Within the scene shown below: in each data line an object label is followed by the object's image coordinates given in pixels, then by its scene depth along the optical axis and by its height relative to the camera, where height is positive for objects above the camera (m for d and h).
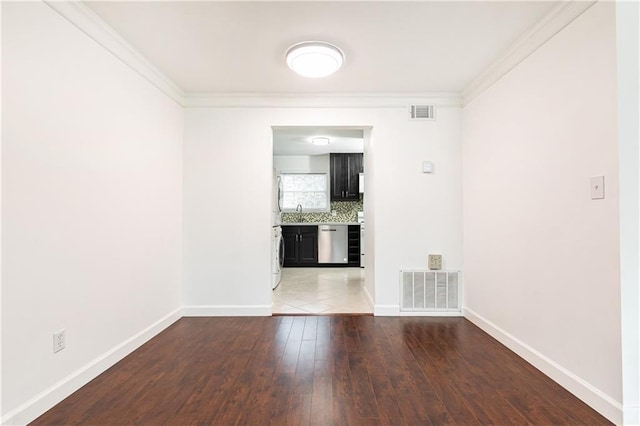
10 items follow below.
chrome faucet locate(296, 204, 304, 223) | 6.87 +0.13
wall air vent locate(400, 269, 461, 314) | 3.29 -0.83
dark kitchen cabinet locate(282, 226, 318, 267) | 6.39 -0.58
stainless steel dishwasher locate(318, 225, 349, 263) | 6.38 -0.61
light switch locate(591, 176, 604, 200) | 1.65 +0.15
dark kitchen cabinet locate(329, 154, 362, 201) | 6.61 +0.88
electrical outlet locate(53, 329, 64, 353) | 1.74 -0.73
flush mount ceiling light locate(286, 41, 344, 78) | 2.30 +1.24
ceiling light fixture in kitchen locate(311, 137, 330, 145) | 5.27 +1.33
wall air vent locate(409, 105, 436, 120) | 3.30 +1.12
